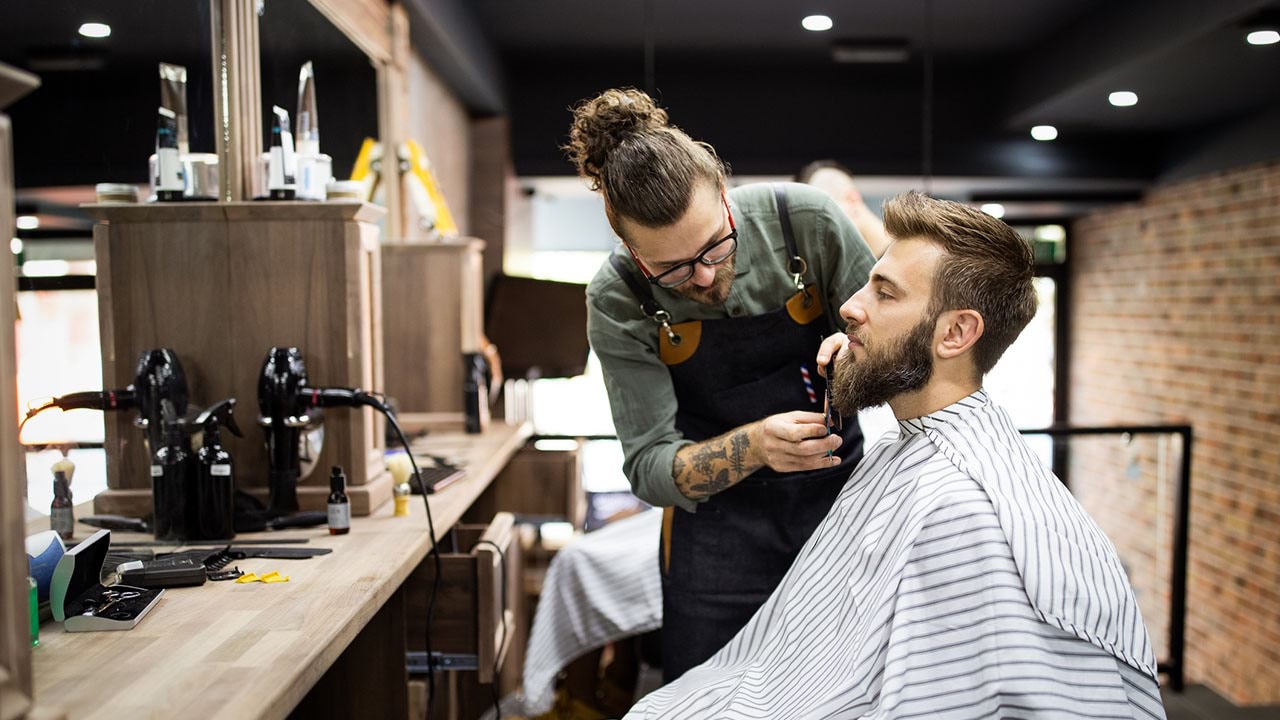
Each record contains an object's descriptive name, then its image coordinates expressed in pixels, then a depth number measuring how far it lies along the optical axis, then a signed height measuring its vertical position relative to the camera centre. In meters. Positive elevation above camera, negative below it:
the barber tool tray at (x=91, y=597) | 1.21 -0.39
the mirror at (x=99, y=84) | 1.44 +0.38
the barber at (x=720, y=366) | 1.64 -0.12
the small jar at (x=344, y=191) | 1.93 +0.24
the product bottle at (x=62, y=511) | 1.58 -0.34
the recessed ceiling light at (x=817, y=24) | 4.37 +1.31
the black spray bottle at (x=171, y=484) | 1.62 -0.30
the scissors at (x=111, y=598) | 1.23 -0.39
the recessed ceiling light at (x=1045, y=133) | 5.02 +0.91
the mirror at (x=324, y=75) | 2.19 +0.63
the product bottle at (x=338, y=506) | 1.75 -0.37
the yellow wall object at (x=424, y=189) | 3.25 +0.41
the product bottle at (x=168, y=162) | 1.79 +0.28
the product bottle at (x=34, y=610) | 1.15 -0.37
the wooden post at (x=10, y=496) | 0.83 -0.17
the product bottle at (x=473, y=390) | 3.19 -0.28
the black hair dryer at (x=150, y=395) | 1.69 -0.16
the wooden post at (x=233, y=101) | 1.96 +0.43
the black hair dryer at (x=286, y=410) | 1.77 -0.19
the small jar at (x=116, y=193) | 1.73 +0.21
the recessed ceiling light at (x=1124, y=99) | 4.37 +0.97
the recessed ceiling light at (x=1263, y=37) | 3.33 +0.95
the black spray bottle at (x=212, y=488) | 1.64 -0.31
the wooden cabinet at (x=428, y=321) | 3.20 -0.05
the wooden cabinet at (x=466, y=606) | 1.83 -0.59
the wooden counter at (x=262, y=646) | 1.00 -0.41
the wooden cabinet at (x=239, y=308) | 1.77 +0.00
